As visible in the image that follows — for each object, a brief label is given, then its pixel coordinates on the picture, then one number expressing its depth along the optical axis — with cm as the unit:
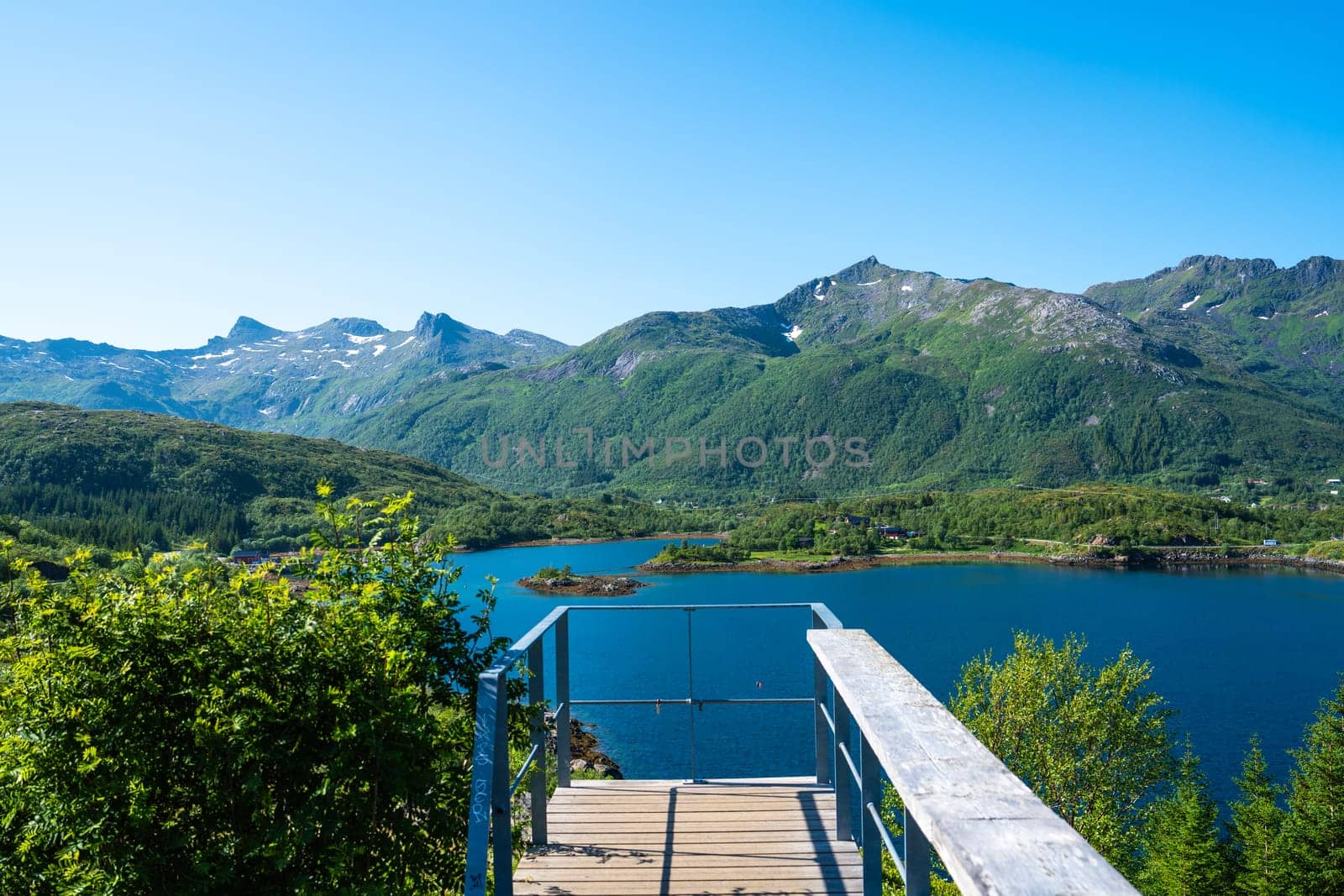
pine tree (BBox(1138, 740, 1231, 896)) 2169
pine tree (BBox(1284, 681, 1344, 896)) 1997
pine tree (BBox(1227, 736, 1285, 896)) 2092
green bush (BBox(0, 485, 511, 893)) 245
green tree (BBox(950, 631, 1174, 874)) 2383
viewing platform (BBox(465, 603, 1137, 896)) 143
